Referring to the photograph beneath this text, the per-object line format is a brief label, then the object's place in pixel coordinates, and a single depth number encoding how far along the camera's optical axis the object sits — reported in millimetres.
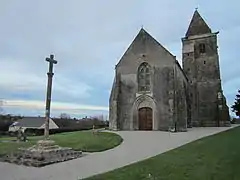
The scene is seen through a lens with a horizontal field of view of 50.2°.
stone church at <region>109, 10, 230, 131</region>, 24094
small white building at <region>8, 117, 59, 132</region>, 50378
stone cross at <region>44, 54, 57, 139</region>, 11728
